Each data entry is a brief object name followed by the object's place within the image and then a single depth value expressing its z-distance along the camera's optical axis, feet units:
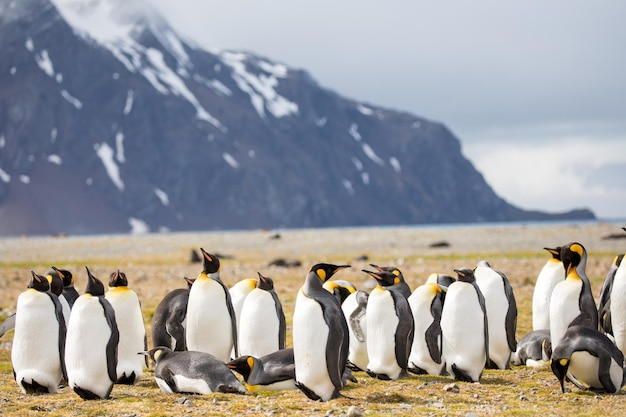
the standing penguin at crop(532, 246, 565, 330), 70.18
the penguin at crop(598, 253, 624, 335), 65.67
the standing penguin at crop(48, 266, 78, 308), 65.10
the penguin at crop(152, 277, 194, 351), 66.03
